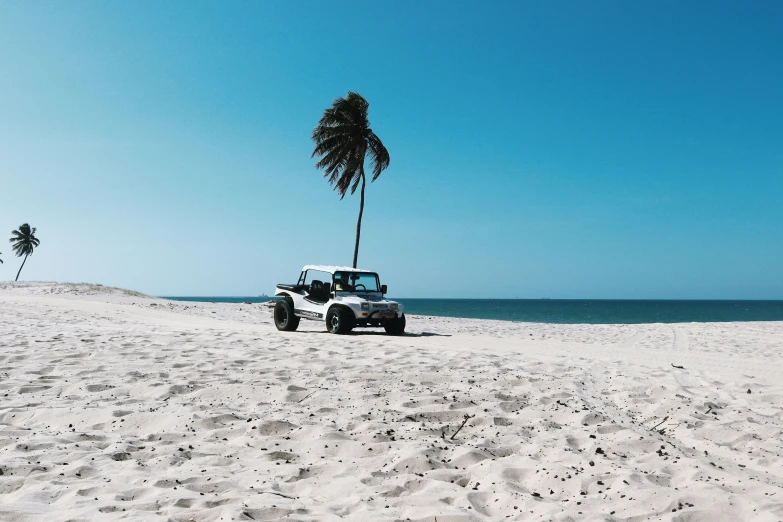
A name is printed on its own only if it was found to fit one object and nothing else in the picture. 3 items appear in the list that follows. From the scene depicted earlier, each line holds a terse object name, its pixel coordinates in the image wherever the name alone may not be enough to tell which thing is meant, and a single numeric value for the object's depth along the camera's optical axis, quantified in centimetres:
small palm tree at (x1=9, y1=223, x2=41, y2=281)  7862
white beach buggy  1377
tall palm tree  3061
